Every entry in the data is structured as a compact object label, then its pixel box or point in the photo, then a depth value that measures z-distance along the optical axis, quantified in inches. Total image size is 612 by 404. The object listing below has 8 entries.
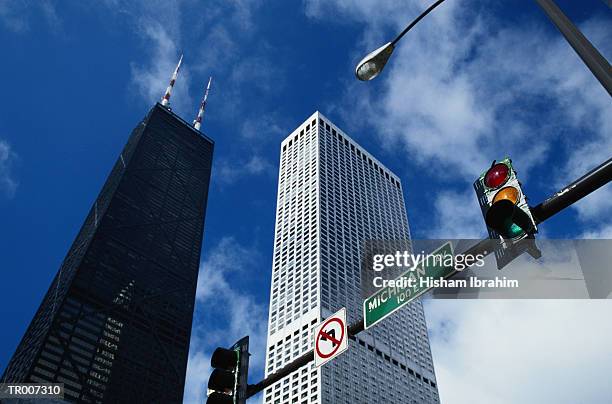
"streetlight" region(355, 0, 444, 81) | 361.8
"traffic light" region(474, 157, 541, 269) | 229.3
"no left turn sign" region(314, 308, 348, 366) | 341.7
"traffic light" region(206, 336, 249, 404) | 336.2
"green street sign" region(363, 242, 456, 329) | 313.3
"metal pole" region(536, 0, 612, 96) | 232.4
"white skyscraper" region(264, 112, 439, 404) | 4739.2
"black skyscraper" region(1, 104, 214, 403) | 5280.5
